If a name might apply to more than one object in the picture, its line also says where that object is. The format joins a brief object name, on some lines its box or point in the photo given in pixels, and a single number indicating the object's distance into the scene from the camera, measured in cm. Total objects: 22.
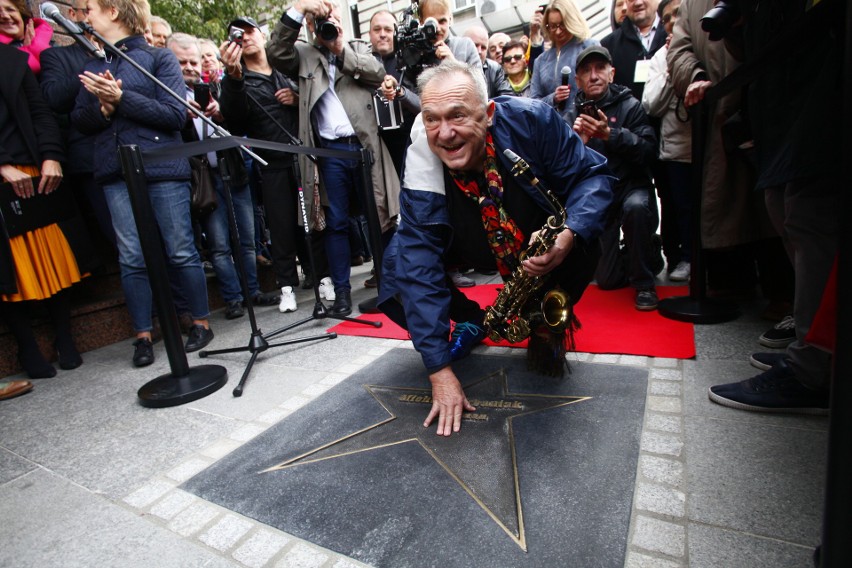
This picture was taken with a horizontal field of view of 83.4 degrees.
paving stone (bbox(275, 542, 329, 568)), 132
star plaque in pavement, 149
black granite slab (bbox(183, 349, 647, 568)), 132
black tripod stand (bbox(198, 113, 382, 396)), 269
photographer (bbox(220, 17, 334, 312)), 390
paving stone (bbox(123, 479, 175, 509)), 168
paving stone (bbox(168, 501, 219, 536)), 152
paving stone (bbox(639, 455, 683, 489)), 150
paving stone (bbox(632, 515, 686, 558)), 124
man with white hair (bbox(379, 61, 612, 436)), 197
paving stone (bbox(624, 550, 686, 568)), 120
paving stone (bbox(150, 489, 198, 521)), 160
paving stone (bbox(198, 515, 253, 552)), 144
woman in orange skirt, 286
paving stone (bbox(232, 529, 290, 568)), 136
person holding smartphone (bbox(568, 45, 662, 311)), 318
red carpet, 253
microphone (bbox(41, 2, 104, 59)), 210
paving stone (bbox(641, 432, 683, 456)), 164
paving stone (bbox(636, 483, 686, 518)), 137
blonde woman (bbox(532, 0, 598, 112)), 390
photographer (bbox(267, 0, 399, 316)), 354
